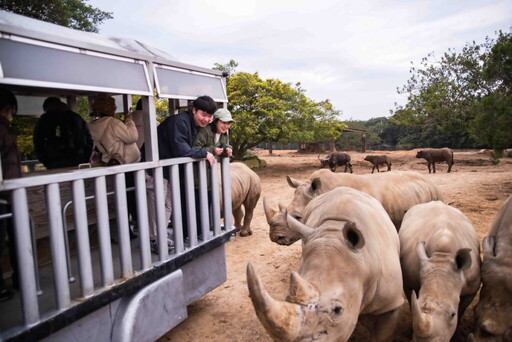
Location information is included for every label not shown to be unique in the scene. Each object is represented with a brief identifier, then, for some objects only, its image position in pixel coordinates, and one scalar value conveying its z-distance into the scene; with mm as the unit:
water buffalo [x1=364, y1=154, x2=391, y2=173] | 19141
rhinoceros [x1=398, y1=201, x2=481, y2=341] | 3121
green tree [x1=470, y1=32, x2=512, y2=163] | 10125
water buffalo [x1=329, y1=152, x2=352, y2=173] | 19594
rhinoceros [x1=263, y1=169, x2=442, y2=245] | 5988
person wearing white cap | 4539
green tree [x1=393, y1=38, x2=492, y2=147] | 20656
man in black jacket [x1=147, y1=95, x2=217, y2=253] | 4142
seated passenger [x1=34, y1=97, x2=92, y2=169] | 4594
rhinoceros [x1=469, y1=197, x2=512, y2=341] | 3459
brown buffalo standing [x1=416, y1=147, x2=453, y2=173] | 17953
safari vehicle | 2578
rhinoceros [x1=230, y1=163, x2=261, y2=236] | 8211
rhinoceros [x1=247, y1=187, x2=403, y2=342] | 2383
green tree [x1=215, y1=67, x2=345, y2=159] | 17594
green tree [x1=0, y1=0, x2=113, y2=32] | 13676
